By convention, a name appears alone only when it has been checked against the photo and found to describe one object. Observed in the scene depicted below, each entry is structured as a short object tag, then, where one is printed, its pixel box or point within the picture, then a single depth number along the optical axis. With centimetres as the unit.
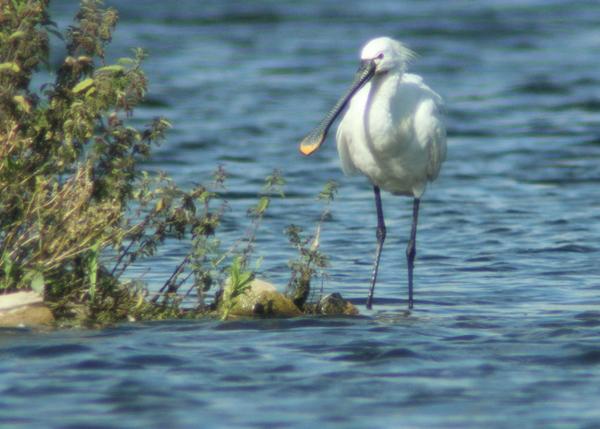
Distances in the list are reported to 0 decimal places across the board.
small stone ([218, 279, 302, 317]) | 1952
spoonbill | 2164
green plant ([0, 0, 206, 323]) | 1781
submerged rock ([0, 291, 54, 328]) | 1795
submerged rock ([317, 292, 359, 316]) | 1989
